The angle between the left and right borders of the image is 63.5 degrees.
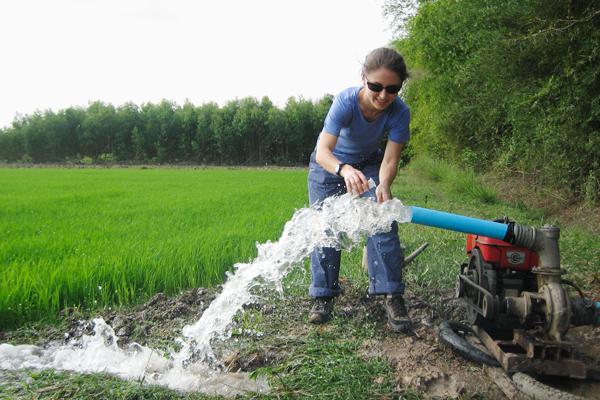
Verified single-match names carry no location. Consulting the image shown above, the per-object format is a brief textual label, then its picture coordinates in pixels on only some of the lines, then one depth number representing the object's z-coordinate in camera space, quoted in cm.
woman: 254
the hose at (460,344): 218
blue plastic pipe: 203
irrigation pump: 199
